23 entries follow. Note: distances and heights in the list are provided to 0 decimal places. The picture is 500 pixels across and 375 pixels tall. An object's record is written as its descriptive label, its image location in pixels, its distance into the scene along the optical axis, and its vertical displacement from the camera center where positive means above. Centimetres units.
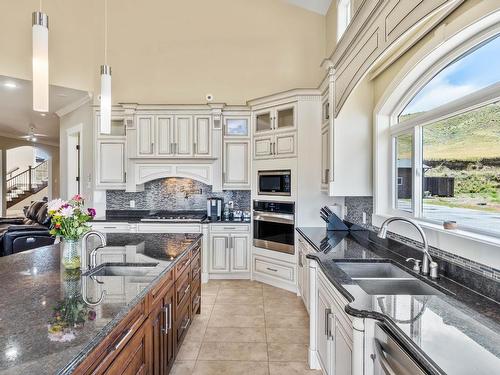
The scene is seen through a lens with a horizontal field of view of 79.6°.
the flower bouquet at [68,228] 178 -24
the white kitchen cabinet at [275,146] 408 +60
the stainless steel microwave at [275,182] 410 +8
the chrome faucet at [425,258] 179 -43
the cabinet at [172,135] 469 +83
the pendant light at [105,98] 240 +72
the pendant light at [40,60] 164 +71
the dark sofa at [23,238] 450 -77
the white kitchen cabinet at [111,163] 477 +40
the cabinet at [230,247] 451 -88
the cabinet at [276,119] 411 +100
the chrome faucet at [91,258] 185 -45
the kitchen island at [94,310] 94 -50
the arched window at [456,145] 171 +31
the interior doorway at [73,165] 576 +45
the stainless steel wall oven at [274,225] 407 -53
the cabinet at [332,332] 157 -88
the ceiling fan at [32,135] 815 +160
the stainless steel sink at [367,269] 213 -58
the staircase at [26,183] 1122 +21
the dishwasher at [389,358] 104 -65
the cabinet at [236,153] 465 +55
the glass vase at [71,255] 178 -40
